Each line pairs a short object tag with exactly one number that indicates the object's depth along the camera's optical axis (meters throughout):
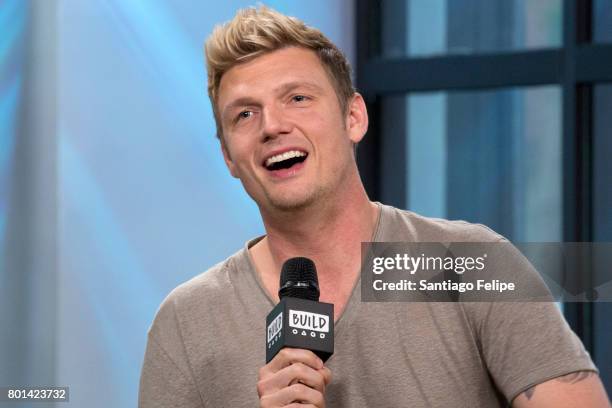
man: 3.96
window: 5.20
